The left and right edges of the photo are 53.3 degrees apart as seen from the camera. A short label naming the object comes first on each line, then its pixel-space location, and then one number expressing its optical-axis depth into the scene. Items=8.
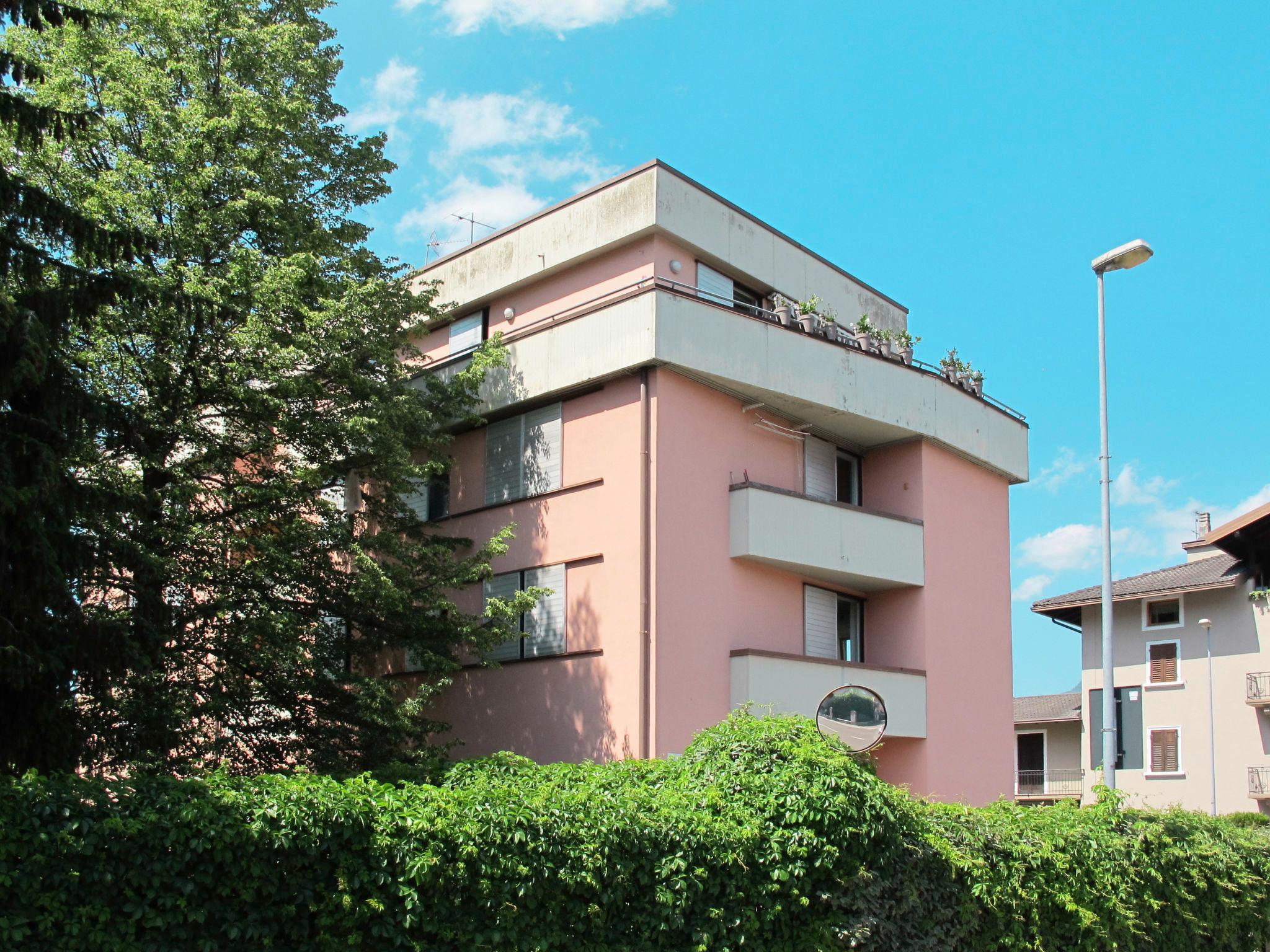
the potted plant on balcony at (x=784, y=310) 20.83
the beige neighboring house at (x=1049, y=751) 49.84
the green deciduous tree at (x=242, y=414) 16.03
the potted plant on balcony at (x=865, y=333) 21.95
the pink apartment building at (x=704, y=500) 18.92
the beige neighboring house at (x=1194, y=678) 41.94
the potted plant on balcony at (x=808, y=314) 21.14
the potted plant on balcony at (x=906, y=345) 22.50
